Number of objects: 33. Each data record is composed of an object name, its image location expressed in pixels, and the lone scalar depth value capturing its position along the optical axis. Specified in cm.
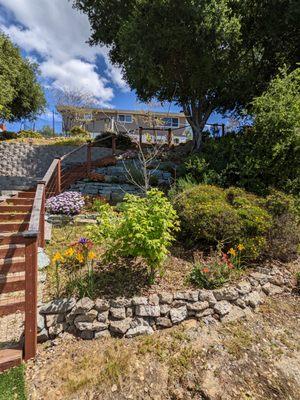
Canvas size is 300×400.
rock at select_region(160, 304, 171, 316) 321
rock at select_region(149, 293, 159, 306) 322
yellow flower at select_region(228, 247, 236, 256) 395
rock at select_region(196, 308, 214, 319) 334
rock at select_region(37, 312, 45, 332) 292
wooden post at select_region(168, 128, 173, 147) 1075
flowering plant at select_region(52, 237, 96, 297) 328
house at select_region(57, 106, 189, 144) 2526
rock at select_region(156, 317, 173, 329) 318
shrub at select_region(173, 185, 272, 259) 433
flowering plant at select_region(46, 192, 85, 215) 613
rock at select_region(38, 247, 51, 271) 397
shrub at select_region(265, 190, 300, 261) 452
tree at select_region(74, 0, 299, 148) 739
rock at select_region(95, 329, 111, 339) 300
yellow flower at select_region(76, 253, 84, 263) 353
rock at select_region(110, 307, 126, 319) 308
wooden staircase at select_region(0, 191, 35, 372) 267
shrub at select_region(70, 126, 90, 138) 1946
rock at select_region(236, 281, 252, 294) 365
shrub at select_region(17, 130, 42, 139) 1733
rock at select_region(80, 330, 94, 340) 300
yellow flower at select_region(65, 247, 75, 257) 344
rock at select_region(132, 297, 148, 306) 317
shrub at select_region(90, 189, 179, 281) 326
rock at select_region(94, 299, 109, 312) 306
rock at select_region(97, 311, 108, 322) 304
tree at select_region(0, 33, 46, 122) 1321
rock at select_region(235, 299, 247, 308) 357
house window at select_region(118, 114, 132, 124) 3004
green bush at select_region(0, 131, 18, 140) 1703
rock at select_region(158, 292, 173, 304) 327
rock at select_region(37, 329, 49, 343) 291
